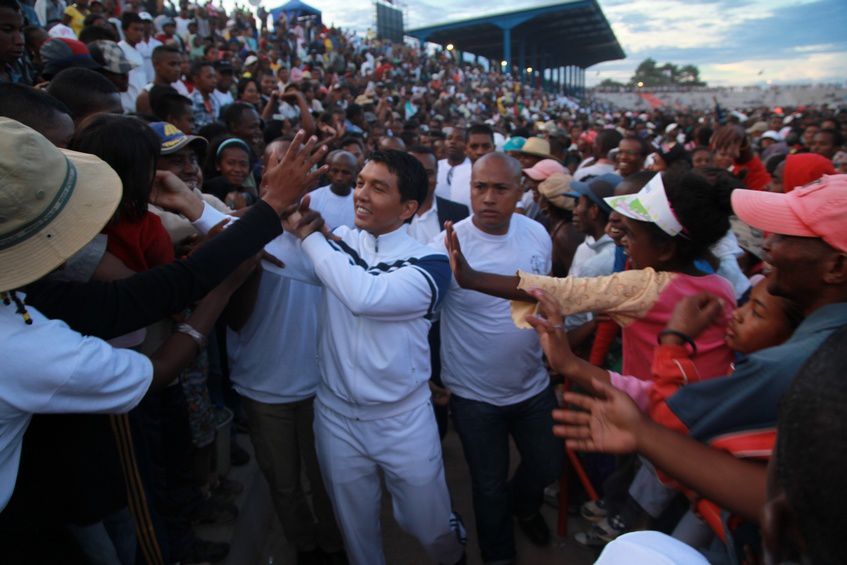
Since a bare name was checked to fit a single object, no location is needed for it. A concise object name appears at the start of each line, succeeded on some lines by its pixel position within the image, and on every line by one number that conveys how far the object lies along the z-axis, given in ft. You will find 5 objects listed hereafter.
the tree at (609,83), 273.23
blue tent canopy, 74.78
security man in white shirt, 8.98
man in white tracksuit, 7.23
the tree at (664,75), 261.03
